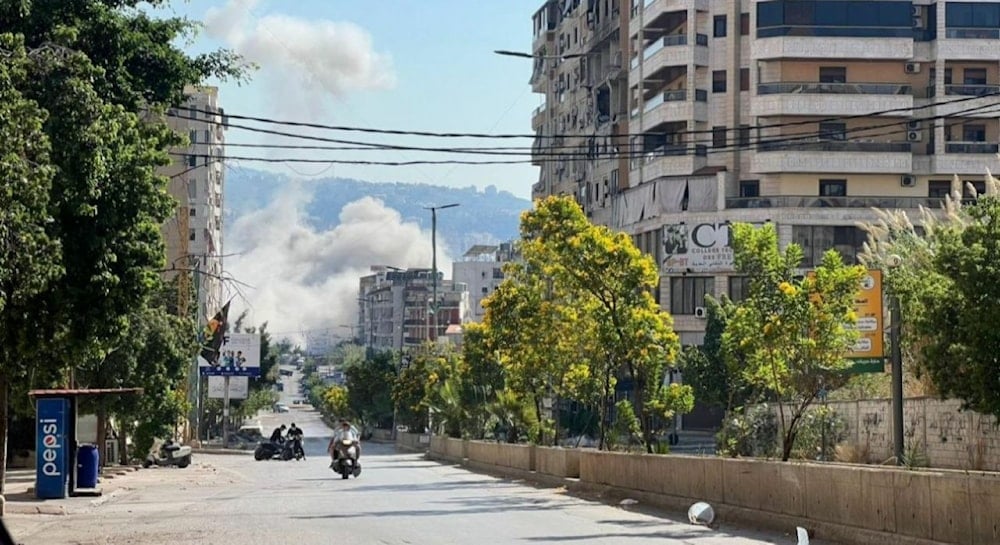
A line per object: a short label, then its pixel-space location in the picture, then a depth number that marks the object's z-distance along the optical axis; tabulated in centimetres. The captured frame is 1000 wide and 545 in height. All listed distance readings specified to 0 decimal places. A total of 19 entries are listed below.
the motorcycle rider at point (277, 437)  7288
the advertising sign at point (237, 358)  8569
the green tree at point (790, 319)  2617
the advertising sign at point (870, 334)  3127
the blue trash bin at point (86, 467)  3322
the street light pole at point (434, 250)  9245
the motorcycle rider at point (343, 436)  4488
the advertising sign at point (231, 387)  9758
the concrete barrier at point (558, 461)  3859
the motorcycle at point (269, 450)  7169
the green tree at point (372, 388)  13275
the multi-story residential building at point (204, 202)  11081
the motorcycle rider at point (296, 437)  7044
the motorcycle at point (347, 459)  4406
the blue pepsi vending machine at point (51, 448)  2973
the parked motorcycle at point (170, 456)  5753
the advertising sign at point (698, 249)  7869
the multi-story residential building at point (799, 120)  7650
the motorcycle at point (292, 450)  6975
